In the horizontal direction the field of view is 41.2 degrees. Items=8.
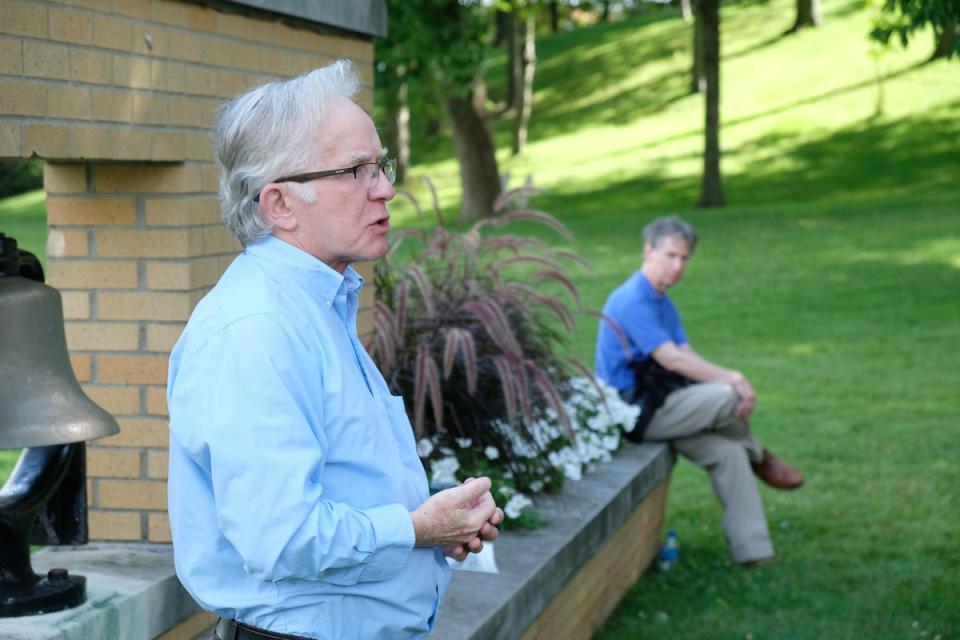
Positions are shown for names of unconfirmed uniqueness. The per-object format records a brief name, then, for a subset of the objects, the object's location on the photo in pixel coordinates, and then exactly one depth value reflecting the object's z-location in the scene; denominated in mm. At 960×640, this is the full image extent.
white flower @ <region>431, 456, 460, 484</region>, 5000
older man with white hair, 2025
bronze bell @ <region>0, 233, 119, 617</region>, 2807
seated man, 6371
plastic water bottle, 6461
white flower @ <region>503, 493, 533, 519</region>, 4871
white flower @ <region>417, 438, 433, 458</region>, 5113
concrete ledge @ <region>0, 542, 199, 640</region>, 2996
